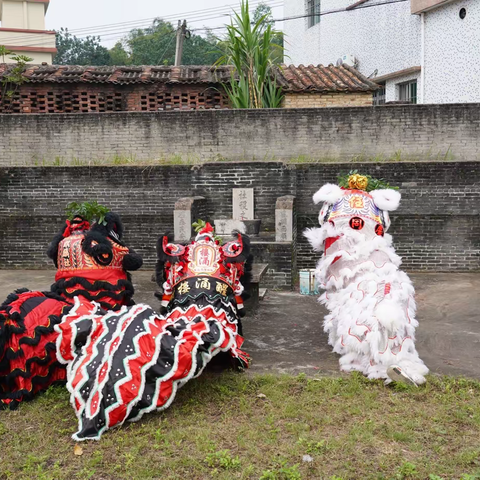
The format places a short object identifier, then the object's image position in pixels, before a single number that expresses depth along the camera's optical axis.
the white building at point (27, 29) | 24.22
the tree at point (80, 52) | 34.66
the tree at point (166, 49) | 33.31
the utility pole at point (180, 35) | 18.22
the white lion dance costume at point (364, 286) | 4.63
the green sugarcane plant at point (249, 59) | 11.86
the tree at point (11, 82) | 12.55
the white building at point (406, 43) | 13.47
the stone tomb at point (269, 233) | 8.28
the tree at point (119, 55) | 35.22
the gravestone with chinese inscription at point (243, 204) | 9.42
